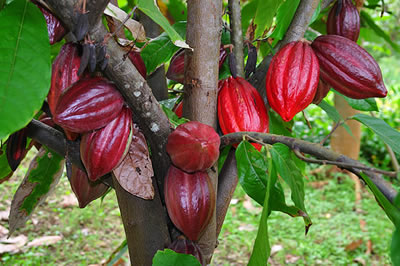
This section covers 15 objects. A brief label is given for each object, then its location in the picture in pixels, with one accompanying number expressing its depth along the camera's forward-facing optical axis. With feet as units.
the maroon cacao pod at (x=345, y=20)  2.38
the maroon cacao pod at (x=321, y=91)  2.18
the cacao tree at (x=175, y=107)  1.40
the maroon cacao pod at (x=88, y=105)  1.57
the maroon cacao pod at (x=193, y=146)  1.71
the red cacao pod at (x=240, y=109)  2.03
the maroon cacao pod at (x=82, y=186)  2.21
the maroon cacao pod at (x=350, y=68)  1.99
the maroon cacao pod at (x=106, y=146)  1.70
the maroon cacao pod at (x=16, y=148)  2.03
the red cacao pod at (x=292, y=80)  2.01
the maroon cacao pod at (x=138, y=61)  1.87
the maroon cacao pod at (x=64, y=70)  1.54
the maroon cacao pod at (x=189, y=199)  1.86
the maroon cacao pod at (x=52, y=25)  1.57
